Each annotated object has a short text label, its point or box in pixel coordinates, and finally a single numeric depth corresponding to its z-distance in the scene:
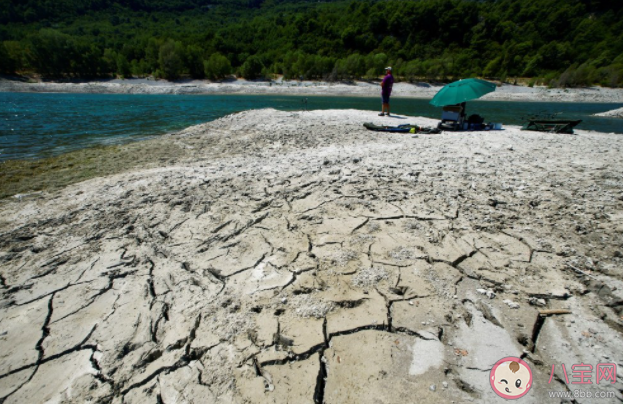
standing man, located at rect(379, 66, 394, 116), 10.91
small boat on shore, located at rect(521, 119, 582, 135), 8.97
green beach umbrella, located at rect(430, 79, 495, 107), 8.36
